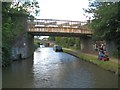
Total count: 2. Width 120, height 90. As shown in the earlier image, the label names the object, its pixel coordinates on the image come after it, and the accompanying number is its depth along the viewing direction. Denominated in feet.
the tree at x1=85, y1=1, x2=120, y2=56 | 30.89
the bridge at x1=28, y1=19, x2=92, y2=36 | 51.99
